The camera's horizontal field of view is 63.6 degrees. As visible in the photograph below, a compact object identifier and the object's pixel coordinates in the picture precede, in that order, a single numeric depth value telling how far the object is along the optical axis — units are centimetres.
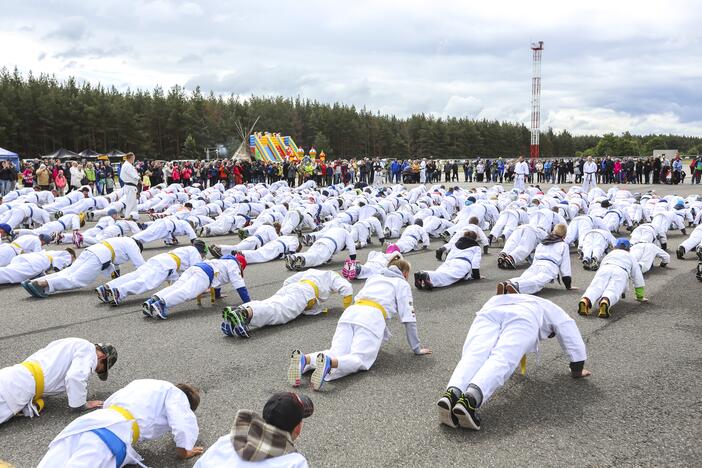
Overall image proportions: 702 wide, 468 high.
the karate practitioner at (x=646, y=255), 1087
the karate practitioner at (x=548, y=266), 937
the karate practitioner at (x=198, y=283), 826
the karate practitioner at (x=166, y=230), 1428
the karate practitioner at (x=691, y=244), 1259
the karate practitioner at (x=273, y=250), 1290
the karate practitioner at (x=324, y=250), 1192
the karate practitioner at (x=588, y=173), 2812
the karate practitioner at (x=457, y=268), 1016
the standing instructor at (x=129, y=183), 1831
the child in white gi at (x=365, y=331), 573
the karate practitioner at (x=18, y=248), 1125
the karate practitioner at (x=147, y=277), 907
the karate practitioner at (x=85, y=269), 964
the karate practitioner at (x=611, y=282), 813
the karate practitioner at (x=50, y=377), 489
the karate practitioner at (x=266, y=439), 313
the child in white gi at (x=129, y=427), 368
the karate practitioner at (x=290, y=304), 738
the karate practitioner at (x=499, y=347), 479
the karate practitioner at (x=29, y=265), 1062
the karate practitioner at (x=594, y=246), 1174
